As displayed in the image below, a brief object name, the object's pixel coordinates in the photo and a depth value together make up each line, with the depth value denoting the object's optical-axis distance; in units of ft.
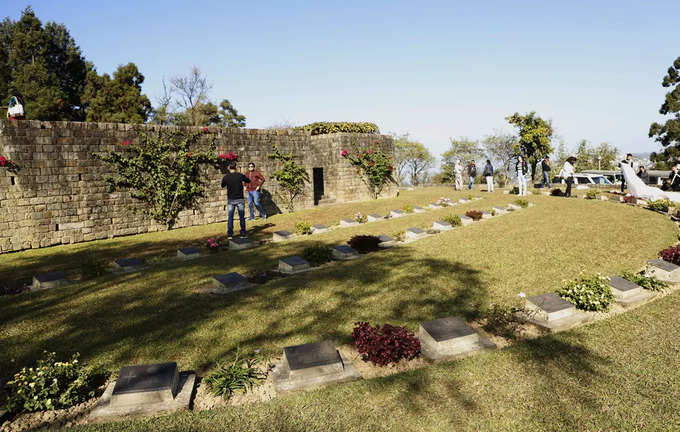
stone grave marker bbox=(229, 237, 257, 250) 34.99
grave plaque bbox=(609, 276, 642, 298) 19.27
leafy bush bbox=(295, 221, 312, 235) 39.60
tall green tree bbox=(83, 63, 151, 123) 114.93
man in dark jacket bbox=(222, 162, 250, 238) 37.70
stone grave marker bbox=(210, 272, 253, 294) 22.43
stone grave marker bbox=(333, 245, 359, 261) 29.76
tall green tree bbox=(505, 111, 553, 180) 88.43
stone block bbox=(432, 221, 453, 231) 39.60
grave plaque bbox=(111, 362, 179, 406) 11.51
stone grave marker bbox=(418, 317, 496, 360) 14.39
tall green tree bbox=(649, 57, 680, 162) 111.55
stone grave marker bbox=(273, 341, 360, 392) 12.66
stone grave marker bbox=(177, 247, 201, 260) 31.86
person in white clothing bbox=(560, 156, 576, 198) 60.44
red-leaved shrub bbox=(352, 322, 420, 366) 13.97
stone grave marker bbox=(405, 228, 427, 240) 36.10
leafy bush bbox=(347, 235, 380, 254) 31.32
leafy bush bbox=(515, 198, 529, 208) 52.54
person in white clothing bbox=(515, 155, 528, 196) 61.05
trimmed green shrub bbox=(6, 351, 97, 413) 11.56
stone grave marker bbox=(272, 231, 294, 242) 37.72
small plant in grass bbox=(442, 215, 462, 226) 40.45
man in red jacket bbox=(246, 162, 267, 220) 48.16
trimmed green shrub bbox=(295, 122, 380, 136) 70.49
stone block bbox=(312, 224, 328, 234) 41.14
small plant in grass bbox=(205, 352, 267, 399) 12.44
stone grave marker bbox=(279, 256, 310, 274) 26.27
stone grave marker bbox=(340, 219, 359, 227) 44.65
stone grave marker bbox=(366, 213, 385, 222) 47.83
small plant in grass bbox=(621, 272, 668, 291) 20.71
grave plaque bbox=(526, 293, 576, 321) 16.94
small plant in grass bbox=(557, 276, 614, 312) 18.06
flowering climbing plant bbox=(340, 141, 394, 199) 68.95
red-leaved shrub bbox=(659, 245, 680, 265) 23.73
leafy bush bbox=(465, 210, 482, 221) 44.04
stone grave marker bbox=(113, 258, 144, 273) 27.91
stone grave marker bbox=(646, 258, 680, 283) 21.93
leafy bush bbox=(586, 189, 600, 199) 59.58
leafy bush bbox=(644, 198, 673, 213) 45.91
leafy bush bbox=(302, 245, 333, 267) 28.11
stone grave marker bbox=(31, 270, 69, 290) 24.49
